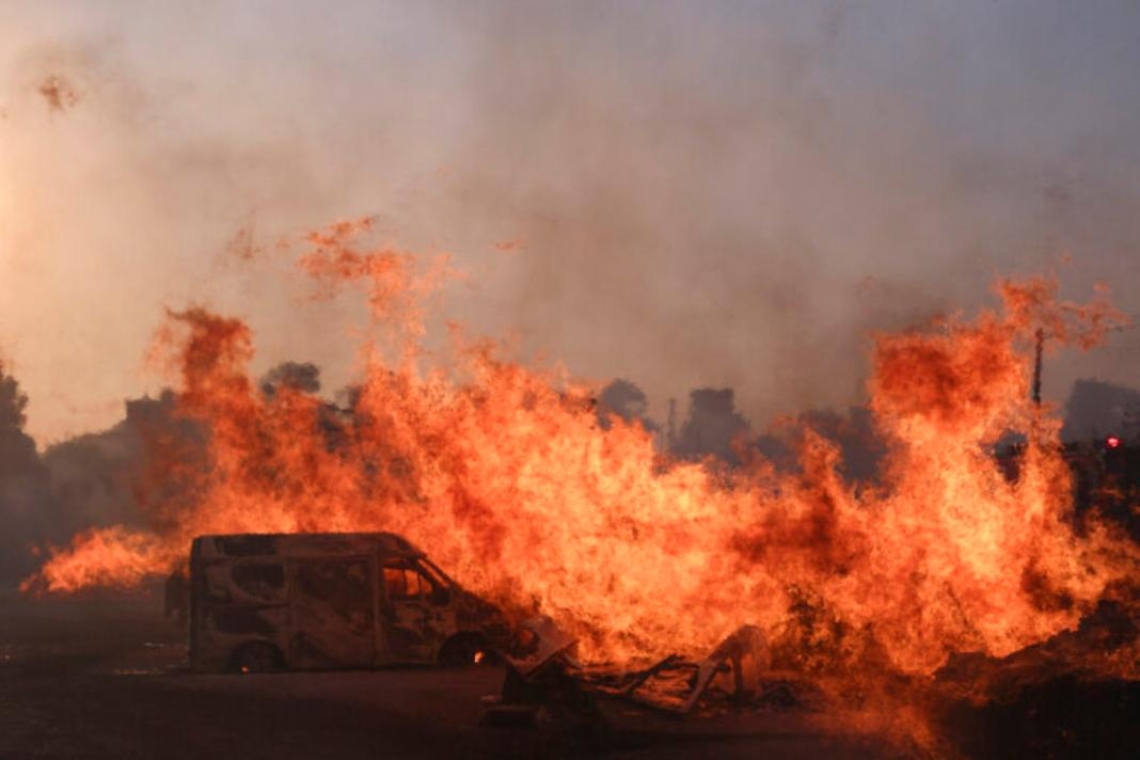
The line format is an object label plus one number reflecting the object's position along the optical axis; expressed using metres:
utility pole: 33.94
